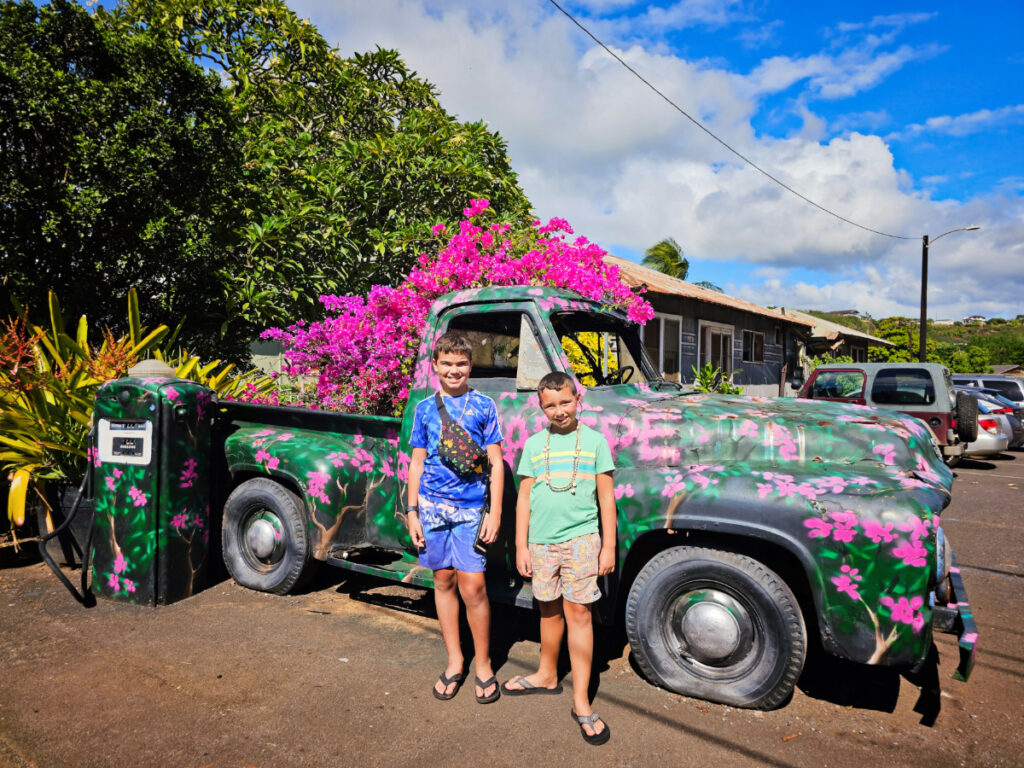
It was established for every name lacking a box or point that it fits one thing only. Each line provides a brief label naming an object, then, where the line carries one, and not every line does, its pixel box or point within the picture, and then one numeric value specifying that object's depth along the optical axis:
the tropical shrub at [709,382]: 12.43
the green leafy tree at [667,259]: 29.31
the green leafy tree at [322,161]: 7.93
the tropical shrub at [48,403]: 5.04
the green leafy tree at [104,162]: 6.39
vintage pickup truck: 2.86
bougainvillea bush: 6.03
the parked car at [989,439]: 12.02
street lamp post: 24.53
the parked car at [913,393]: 9.82
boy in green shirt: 2.96
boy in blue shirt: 3.20
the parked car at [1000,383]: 16.77
